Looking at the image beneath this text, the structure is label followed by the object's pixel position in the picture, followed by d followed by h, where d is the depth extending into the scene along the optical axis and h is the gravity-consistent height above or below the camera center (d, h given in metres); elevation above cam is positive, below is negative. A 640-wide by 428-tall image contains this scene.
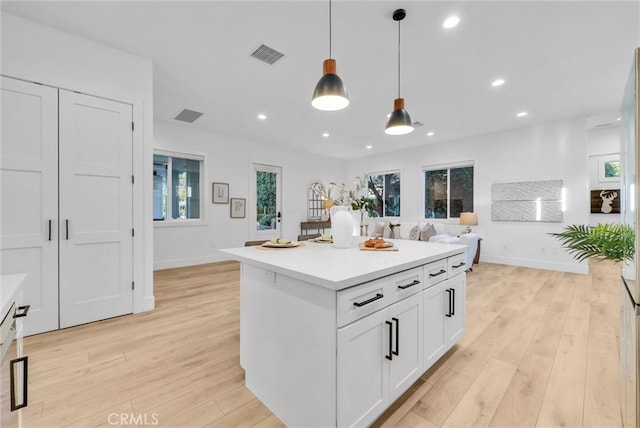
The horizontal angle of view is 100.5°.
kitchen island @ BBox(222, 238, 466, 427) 1.18 -0.60
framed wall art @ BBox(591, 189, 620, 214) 5.99 +0.30
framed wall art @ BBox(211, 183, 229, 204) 5.81 +0.42
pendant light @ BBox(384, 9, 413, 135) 2.24 +0.81
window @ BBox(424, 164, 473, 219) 6.30 +0.55
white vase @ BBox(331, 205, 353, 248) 2.04 -0.11
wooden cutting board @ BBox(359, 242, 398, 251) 1.93 -0.26
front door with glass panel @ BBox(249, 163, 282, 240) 6.52 +0.26
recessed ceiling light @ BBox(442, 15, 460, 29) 2.33 +1.71
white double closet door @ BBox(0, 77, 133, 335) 2.36 +0.09
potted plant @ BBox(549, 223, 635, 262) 1.15 -0.12
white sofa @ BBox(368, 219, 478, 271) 4.96 -0.46
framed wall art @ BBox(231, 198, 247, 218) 6.13 +0.12
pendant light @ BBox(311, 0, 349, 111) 1.73 +0.82
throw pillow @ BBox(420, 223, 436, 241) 5.64 -0.40
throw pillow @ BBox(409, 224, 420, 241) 5.93 -0.45
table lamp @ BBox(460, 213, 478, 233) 5.77 -0.12
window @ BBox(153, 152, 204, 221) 5.34 +0.54
